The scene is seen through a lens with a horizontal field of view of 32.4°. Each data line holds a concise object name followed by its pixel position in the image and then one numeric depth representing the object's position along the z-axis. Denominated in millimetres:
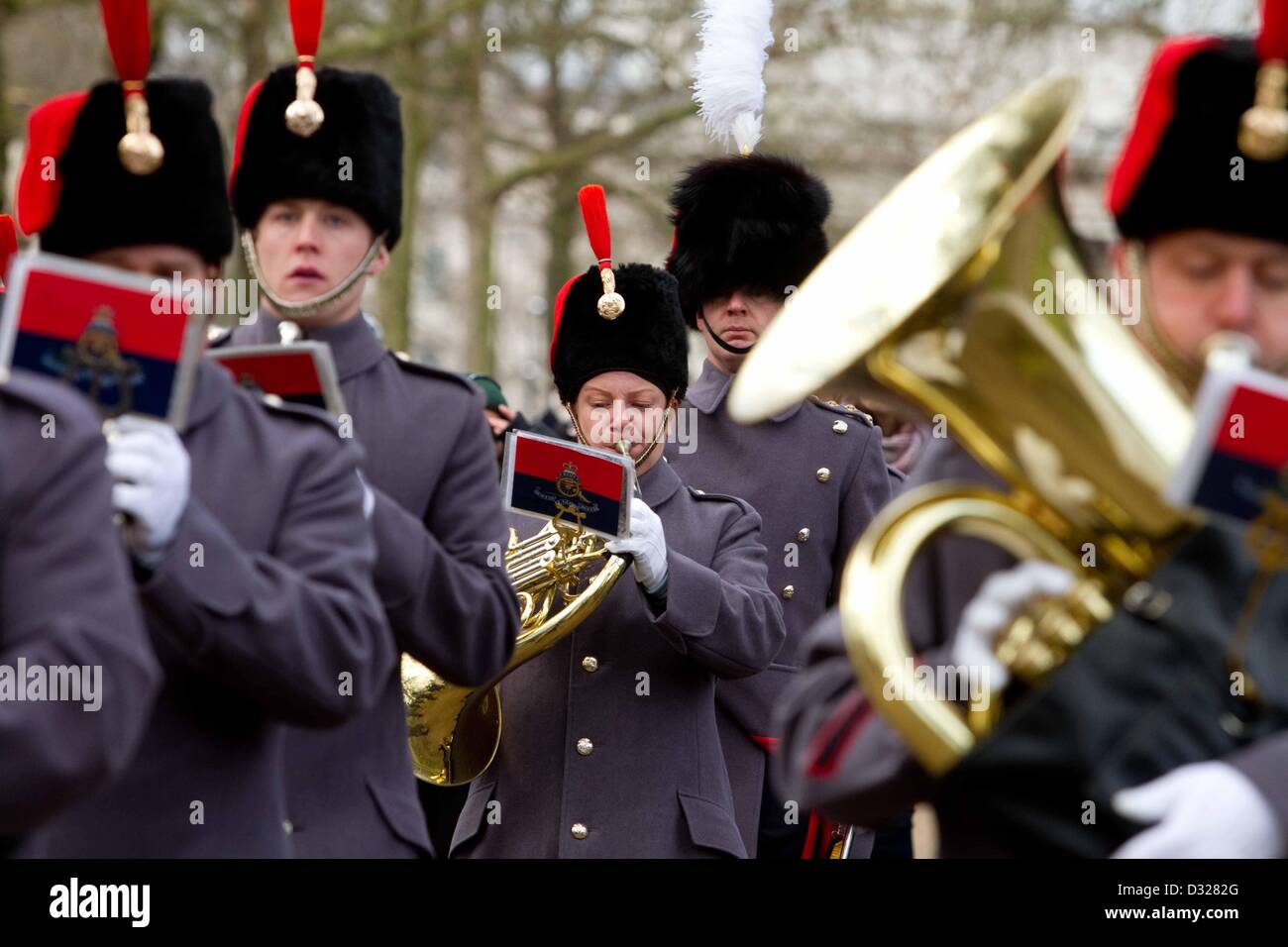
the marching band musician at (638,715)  5477
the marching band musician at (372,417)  4258
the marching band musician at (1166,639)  2996
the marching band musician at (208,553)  3404
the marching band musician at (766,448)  6449
